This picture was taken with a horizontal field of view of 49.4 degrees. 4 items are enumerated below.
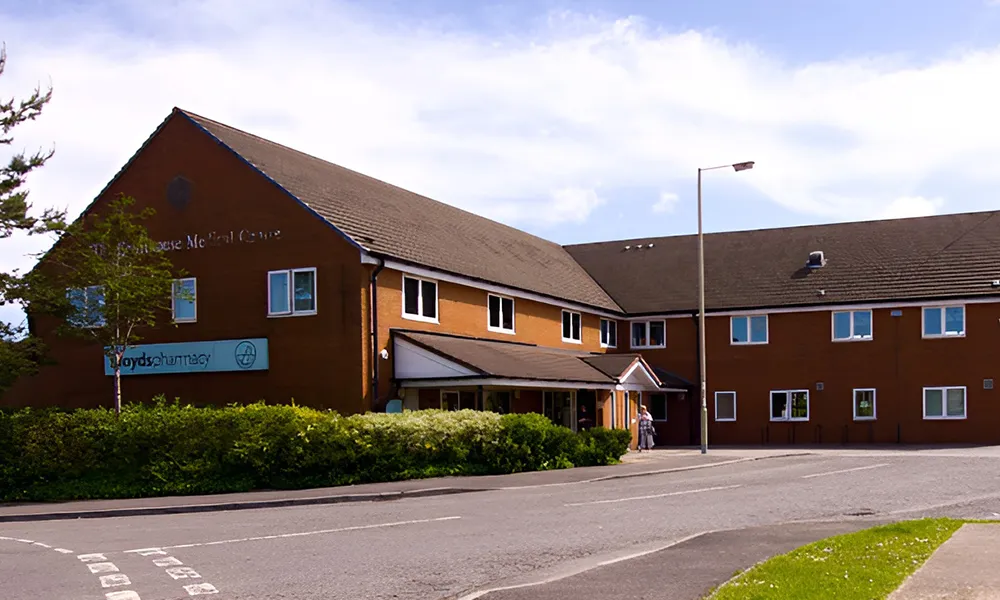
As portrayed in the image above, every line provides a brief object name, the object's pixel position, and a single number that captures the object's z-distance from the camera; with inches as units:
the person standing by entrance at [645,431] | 1416.1
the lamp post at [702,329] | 1258.0
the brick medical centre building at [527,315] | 1123.9
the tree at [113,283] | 995.3
